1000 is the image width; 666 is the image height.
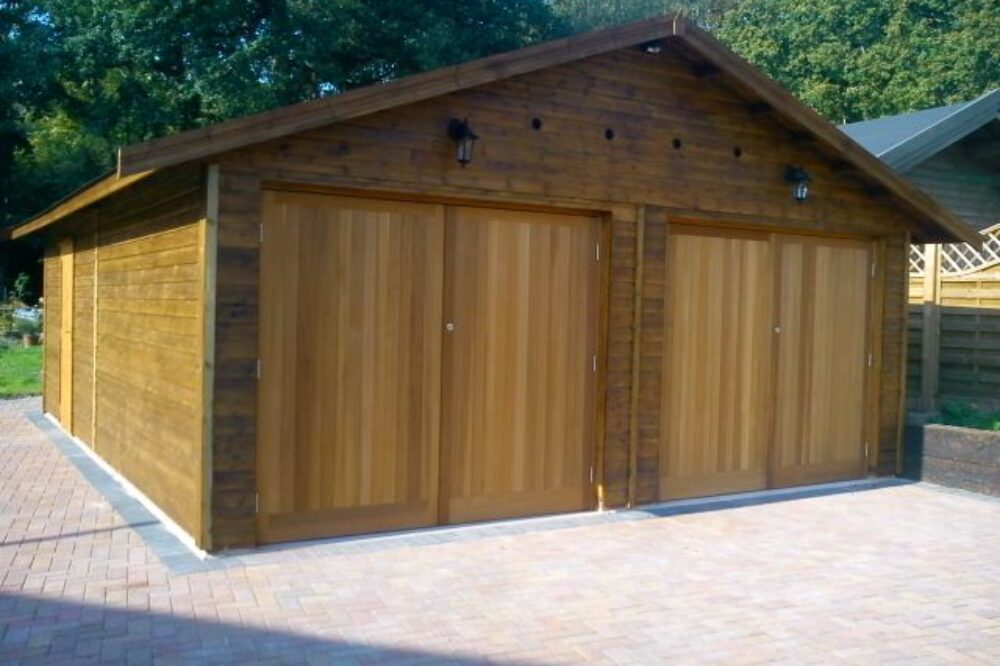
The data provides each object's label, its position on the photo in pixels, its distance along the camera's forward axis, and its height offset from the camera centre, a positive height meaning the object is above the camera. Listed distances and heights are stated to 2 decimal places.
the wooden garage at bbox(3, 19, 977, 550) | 6.35 +0.07
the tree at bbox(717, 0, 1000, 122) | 27.80 +8.03
